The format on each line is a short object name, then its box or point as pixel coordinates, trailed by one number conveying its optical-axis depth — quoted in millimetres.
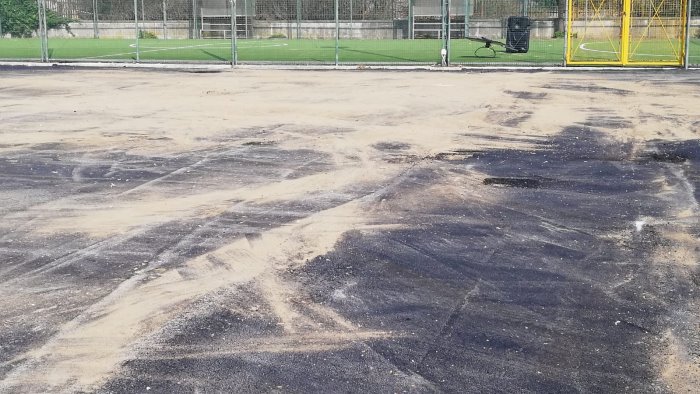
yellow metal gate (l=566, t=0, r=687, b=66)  28953
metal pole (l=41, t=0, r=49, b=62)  31481
